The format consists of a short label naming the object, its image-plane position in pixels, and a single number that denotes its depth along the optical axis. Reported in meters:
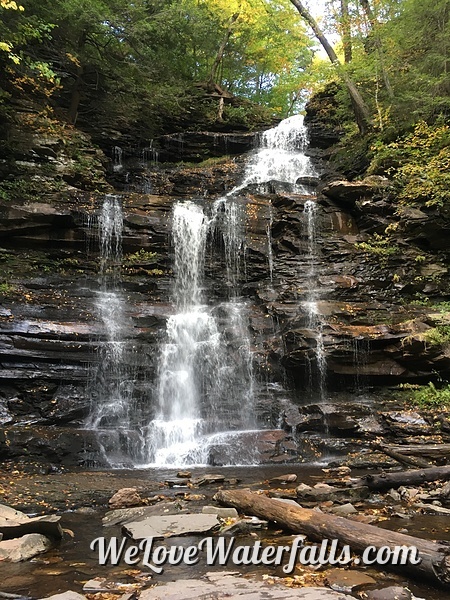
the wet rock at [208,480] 7.12
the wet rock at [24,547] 3.77
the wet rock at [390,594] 2.89
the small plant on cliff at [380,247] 14.23
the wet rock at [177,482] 7.07
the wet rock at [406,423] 9.62
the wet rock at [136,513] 5.08
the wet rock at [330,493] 5.80
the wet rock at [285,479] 7.16
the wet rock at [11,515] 4.56
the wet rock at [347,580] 3.13
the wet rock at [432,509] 5.12
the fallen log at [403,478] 6.29
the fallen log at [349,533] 3.18
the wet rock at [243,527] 4.40
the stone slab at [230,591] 2.90
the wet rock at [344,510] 5.05
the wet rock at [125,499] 5.89
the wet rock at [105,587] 3.17
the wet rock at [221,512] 4.88
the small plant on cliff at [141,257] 15.05
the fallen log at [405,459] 7.57
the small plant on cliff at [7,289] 11.90
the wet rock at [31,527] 4.18
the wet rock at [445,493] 5.61
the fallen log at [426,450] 8.10
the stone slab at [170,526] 4.38
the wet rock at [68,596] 2.89
